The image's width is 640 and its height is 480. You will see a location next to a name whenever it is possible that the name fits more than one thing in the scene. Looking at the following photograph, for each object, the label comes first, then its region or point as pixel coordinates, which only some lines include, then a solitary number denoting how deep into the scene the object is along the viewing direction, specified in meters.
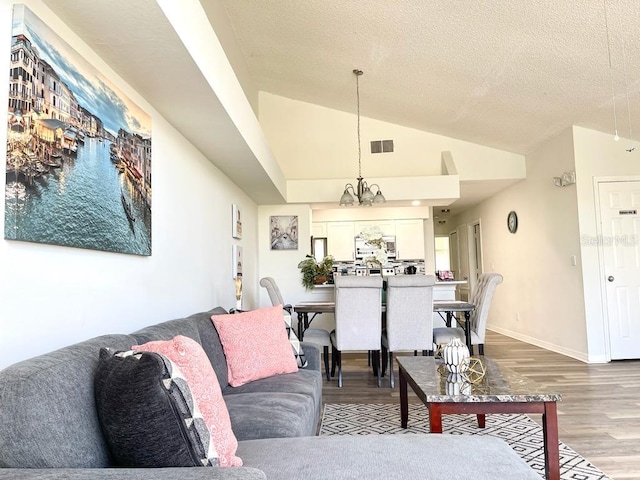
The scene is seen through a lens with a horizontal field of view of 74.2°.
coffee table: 1.88
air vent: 6.15
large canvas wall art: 1.42
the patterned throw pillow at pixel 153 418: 1.00
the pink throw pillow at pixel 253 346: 2.42
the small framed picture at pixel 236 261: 4.56
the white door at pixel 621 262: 4.70
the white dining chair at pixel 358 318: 3.96
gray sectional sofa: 0.89
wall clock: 6.40
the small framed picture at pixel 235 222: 4.55
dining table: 4.12
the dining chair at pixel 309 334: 4.24
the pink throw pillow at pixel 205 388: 1.17
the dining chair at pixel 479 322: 4.20
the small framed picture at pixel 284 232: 6.09
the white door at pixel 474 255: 8.48
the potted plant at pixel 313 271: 5.89
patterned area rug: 2.20
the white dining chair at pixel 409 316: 3.98
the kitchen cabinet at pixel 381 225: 7.59
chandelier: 4.88
